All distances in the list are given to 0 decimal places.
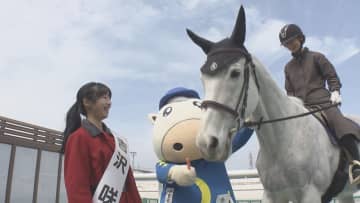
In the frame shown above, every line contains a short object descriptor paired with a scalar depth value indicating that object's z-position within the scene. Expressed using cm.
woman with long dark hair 233
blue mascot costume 358
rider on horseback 326
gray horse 243
